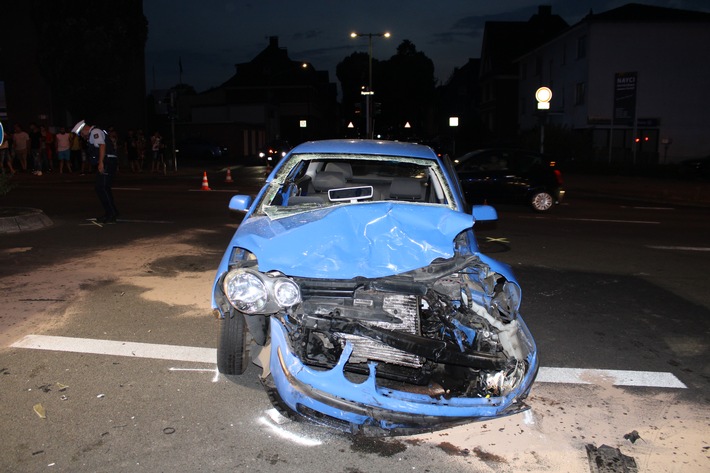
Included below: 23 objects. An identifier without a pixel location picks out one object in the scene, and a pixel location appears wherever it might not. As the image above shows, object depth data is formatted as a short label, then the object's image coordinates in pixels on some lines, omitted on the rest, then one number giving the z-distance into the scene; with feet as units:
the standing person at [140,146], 81.96
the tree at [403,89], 245.86
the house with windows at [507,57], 159.94
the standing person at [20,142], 70.33
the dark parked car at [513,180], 47.70
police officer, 34.65
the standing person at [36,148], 70.18
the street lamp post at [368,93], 119.98
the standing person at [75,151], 73.72
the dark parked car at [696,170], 82.72
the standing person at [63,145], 70.85
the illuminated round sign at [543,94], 64.85
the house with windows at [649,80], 109.19
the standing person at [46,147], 72.59
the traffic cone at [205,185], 60.75
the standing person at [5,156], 63.89
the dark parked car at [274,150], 97.39
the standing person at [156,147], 81.47
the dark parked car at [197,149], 122.93
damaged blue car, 11.06
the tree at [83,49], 84.38
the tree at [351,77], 271.90
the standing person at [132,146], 81.10
